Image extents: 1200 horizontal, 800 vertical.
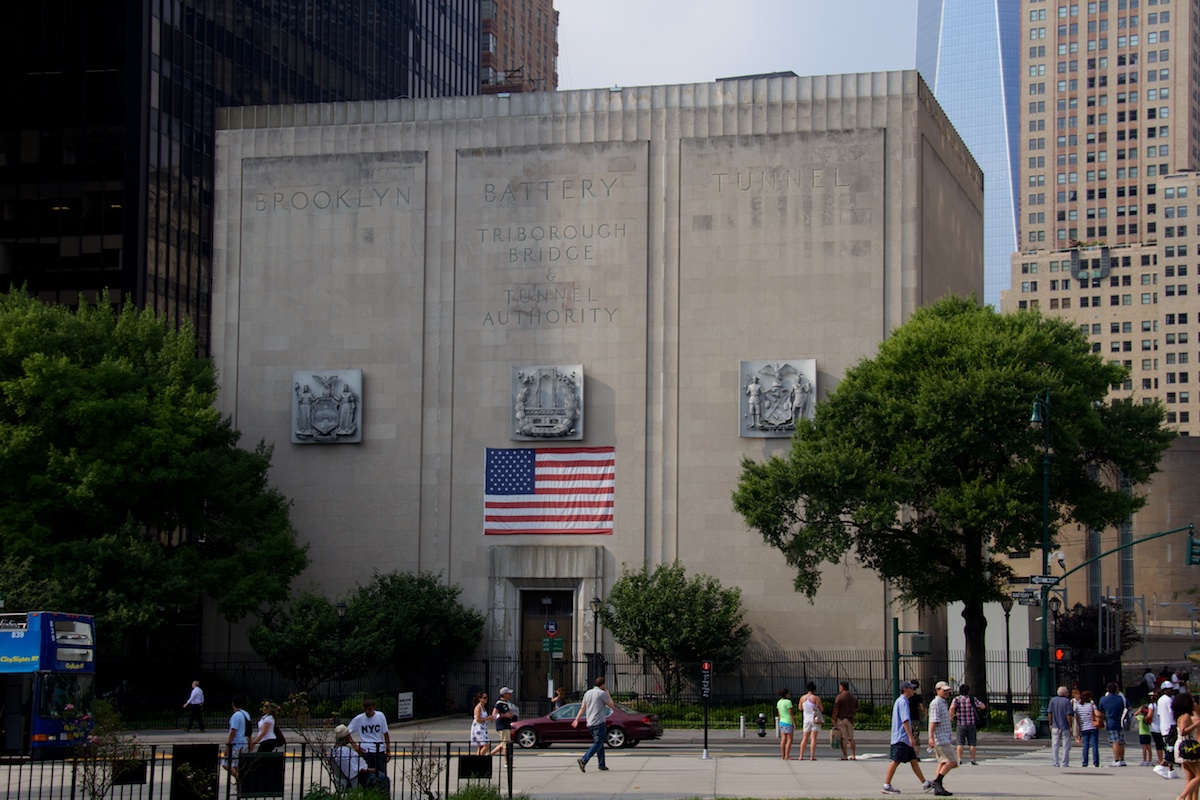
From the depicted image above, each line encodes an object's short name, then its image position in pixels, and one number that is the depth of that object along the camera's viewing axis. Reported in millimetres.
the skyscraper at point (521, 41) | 144375
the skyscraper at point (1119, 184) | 172750
